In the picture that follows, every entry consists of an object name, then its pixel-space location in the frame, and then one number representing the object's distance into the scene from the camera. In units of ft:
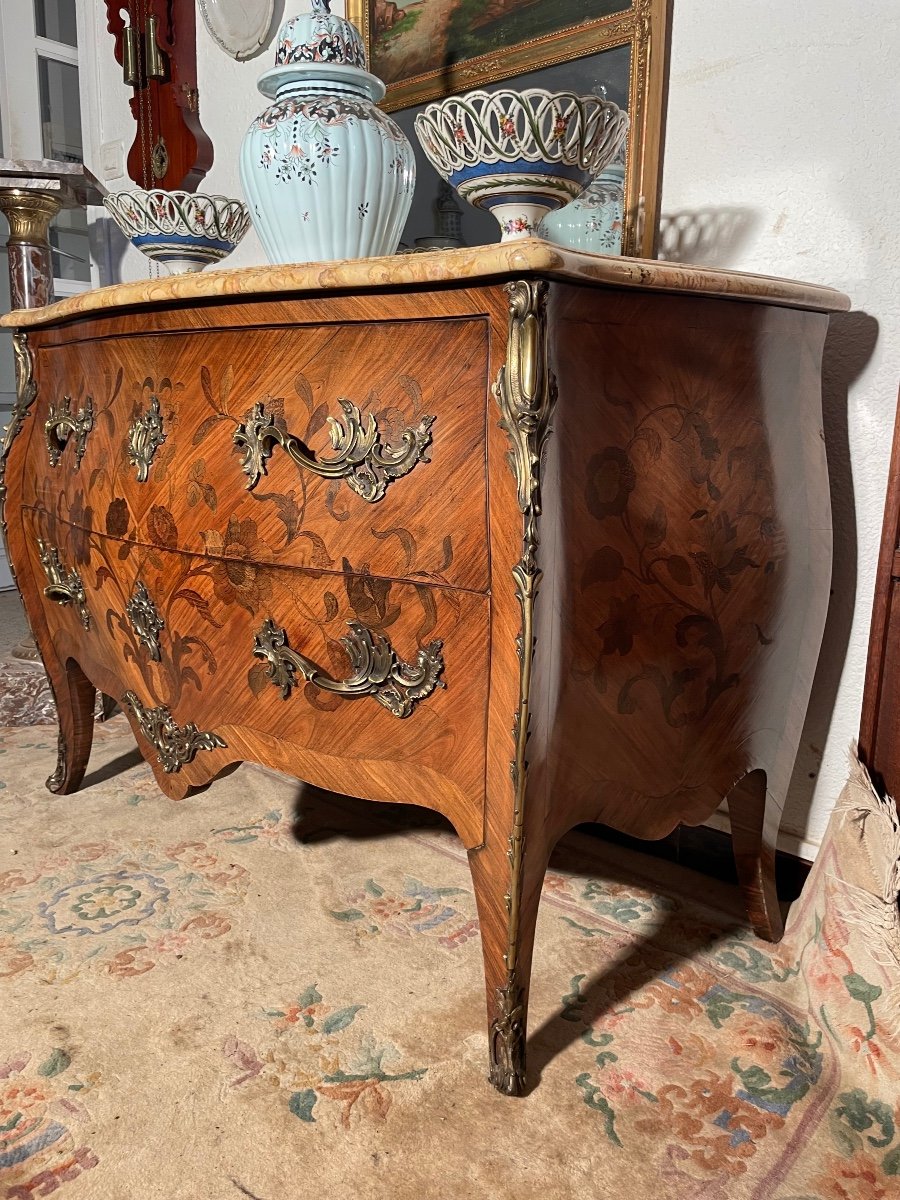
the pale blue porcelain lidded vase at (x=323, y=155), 3.85
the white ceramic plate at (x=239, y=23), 6.54
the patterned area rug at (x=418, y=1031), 2.92
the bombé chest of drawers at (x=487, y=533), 2.80
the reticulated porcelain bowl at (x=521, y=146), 3.38
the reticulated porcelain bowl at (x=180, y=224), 4.58
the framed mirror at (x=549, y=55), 4.42
